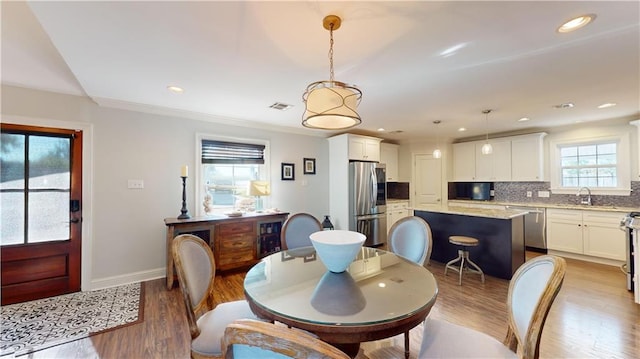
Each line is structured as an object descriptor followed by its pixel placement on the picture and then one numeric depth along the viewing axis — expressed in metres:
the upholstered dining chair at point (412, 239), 2.18
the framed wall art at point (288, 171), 4.59
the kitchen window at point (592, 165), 4.03
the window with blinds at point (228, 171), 3.83
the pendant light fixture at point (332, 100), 1.57
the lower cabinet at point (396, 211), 5.46
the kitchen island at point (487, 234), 3.29
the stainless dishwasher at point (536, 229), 4.47
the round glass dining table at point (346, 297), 1.09
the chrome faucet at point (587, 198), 4.28
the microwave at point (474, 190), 5.59
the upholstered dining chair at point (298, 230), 2.58
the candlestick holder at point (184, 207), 3.37
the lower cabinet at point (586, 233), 3.77
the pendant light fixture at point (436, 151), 4.22
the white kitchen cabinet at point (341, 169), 4.83
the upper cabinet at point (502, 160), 4.73
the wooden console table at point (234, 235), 3.19
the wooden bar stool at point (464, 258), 3.24
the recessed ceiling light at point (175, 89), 2.71
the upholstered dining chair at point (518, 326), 1.09
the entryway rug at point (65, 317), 2.03
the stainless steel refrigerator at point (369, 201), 4.80
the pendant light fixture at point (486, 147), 3.67
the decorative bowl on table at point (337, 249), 1.49
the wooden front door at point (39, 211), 2.65
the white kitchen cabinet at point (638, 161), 3.73
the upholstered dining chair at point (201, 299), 1.37
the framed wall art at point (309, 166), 4.87
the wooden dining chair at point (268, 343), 0.56
